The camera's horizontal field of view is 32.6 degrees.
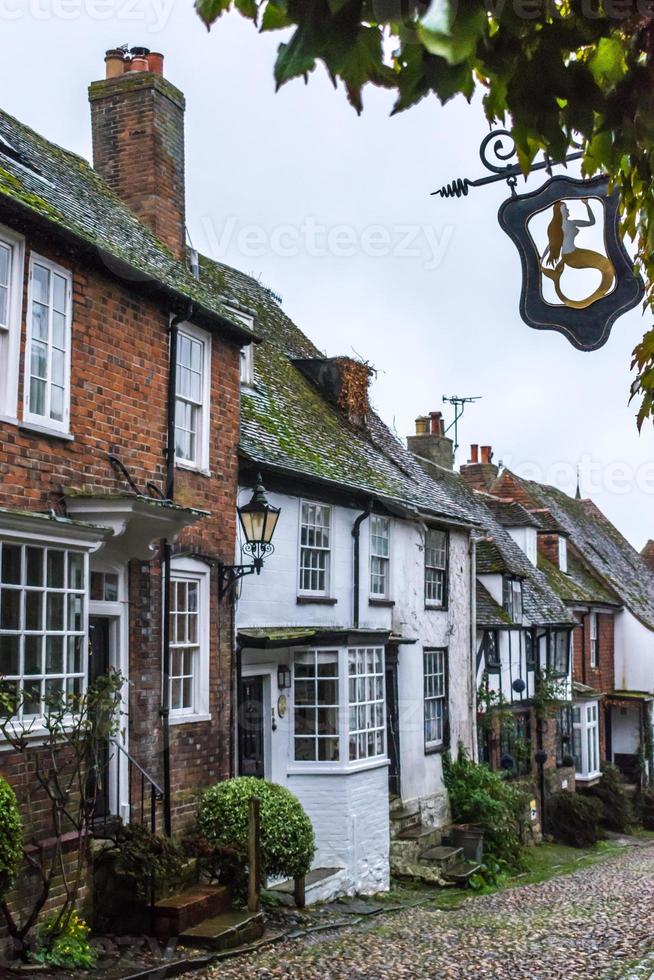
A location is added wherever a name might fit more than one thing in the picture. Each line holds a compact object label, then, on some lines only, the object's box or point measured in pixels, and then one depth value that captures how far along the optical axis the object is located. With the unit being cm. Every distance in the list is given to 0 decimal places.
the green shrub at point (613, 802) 3083
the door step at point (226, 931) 1098
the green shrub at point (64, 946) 967
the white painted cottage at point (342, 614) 1568
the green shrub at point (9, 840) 864
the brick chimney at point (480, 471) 3478
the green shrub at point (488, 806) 2119
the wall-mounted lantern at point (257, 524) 1365
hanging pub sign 563
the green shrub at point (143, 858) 1109
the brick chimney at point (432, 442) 2928
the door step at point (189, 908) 1109
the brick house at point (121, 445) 1031
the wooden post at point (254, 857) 1214
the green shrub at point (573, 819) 2716
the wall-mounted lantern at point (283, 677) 1597
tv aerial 3478
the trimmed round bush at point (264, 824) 1267
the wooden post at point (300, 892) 1364
